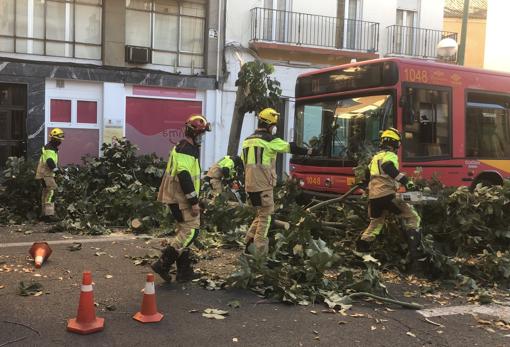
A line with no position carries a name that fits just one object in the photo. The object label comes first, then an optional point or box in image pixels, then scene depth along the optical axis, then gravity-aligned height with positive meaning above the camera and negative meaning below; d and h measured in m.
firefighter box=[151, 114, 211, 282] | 5.76 -0.55
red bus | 8.70 +0.48
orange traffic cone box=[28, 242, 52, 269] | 6.52 -1.33
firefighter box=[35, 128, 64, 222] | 9.61 -0.62
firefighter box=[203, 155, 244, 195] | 6.48 -0.33
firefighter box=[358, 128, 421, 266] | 6.74 -0.58
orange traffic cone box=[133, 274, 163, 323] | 4.77 -1.42
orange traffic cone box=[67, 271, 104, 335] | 4.44 -1.38
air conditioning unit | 16.56 +2.48
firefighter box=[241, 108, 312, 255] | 6.62 -0.25
